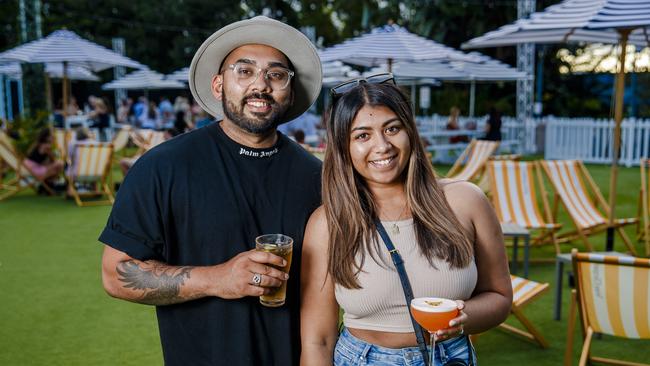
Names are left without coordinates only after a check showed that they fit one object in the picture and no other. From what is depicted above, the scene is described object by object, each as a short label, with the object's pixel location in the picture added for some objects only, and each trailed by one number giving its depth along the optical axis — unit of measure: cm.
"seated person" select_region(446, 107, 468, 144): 1694
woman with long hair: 204
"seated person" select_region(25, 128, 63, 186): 1051
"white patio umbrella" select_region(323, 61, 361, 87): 1214
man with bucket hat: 197
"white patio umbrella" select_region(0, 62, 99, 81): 1780
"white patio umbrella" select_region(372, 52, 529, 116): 1431
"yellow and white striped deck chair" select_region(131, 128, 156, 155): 1450
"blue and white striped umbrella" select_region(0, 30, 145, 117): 1149
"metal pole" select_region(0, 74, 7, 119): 2107
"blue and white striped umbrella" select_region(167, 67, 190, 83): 1529
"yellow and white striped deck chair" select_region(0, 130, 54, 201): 1038
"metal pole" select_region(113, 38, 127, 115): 2416
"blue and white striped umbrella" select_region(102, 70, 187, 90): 2055
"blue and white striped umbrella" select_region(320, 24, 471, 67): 984
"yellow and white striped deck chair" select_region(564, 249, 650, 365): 312
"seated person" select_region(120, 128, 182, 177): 1127
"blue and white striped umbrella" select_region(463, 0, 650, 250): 522
